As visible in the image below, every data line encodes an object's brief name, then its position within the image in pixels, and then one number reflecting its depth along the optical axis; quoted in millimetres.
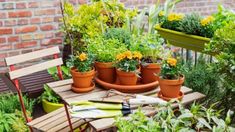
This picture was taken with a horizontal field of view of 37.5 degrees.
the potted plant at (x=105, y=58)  2316
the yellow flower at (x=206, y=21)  2867
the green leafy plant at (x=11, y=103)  3069
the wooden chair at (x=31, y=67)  2409
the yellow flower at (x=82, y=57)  2240
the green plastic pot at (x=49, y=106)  3153
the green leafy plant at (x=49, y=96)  3210
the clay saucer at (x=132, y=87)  2221
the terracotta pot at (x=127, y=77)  2197
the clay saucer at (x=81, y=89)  2229
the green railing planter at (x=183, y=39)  2840
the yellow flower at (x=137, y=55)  2227
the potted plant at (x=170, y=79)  2078
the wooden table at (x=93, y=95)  2012
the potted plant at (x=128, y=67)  2197
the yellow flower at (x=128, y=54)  2193
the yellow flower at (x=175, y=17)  3129
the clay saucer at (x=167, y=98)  2102
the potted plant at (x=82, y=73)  2221
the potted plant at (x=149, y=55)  2279
